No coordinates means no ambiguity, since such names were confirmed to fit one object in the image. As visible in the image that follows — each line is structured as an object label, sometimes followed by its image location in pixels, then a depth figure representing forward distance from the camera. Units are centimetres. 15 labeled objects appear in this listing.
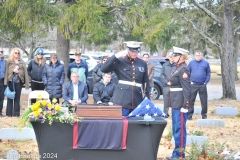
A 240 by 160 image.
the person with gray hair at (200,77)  1394
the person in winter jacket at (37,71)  1338
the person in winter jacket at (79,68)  1316
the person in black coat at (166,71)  1311
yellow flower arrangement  690
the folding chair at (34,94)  1046
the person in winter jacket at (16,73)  1276
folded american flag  752
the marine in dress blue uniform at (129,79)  820
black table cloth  704
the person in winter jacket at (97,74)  1317
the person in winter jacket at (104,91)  1136
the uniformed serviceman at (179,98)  841
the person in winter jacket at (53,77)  1266
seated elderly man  1120
